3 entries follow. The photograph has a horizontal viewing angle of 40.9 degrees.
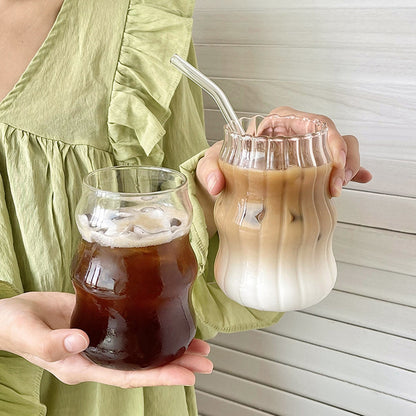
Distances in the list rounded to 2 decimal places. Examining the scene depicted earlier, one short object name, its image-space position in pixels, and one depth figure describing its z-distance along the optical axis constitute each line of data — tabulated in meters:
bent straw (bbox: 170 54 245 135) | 0.71
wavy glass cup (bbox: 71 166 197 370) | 0.56
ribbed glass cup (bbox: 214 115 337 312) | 0.65
